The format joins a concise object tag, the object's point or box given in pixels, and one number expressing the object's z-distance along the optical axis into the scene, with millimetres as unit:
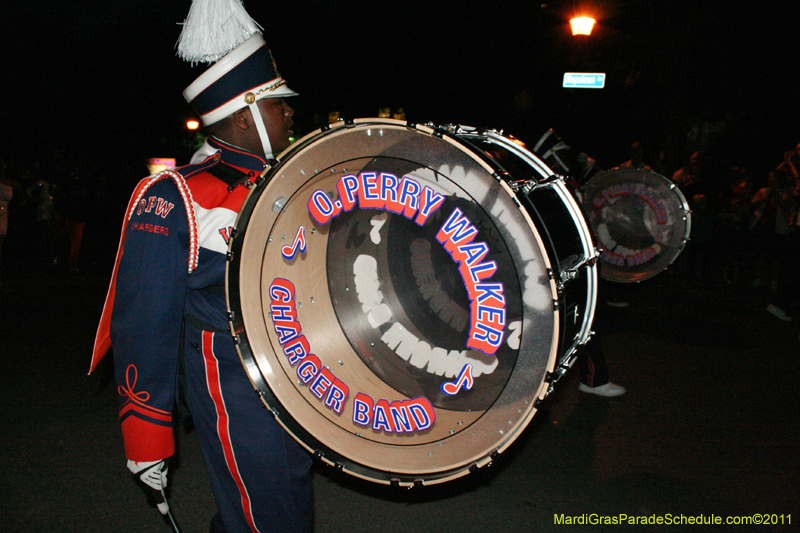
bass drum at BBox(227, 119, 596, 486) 1494
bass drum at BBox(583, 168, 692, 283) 5477
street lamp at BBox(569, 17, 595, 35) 7895
